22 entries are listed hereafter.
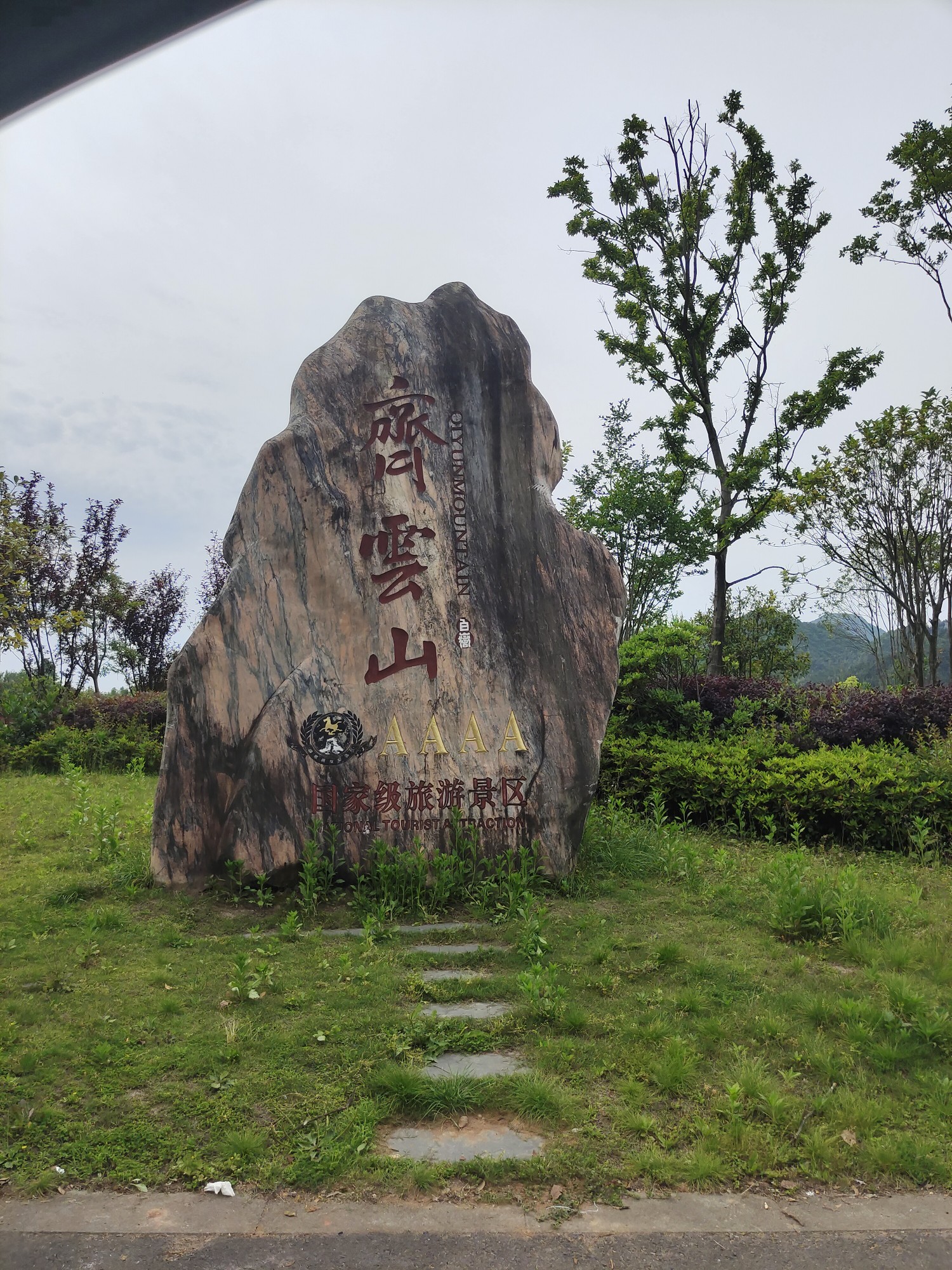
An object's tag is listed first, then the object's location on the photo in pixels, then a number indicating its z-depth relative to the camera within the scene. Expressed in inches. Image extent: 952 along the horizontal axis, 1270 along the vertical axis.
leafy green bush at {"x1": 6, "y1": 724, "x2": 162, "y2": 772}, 421.1
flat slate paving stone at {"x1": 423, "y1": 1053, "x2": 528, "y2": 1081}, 125.6
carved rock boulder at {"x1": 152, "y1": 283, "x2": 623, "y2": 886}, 209.8
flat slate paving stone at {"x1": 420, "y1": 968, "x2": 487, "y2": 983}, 159.1
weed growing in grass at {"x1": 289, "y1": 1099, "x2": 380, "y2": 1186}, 103.3
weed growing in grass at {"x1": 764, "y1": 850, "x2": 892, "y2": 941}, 176.1
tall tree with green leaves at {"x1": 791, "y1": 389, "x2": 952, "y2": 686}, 510.9
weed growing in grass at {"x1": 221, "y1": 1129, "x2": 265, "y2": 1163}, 106.7
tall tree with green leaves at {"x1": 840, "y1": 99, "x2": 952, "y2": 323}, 476.1
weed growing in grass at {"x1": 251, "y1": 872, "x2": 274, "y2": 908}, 198.5
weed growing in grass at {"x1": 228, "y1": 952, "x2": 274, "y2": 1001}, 150.1
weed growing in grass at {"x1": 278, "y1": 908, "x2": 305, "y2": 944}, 180.5
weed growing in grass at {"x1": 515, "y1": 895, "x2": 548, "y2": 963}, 167.6
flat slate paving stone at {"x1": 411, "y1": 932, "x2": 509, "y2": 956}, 171.5
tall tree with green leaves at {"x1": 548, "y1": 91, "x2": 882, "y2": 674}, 502.6
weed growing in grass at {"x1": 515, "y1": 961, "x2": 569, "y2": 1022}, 141.0
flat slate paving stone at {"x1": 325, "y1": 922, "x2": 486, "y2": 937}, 184.1
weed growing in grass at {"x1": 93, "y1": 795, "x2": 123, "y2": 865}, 234.1
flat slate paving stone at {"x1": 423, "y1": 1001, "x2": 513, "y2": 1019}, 144.3
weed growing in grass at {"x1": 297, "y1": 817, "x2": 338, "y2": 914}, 196.2
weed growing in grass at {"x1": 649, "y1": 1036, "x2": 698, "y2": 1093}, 121.8
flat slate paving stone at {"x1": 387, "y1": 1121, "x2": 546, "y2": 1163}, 108.1
